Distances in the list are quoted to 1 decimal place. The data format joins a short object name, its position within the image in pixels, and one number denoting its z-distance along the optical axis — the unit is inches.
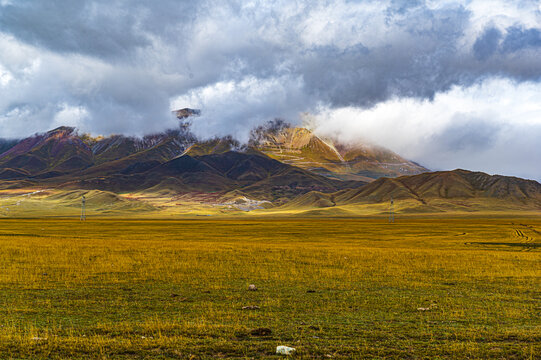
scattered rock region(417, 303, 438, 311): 853.3
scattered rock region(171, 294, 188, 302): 955.1
